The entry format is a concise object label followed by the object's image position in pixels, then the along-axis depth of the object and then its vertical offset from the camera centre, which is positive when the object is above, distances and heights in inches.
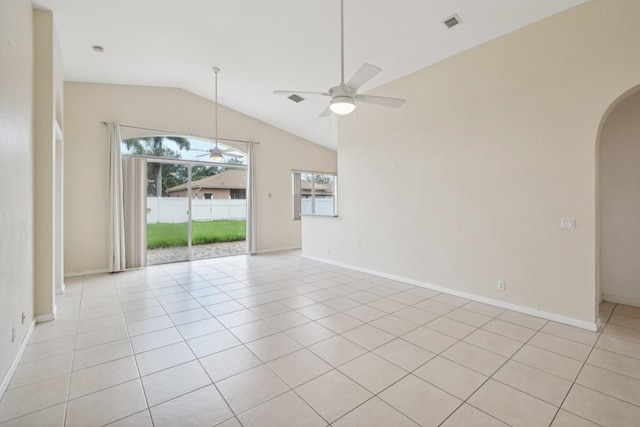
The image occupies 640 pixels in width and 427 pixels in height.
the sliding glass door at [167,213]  247.3 +0.2
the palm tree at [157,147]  235.6 +54.0
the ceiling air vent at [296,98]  230.9 +90.5
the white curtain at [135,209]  228.8 +3.4
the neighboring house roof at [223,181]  269.5 +30.5
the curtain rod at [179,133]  227.6 +67.8
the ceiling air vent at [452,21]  129.3 +84.7
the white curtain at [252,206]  288.0 +6.3
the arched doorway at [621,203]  143.6 +3.3
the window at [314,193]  332.8 +22.5
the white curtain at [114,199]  218.7 +10.4
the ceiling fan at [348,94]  102.1 +43.7
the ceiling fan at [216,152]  220.8 +47.2
